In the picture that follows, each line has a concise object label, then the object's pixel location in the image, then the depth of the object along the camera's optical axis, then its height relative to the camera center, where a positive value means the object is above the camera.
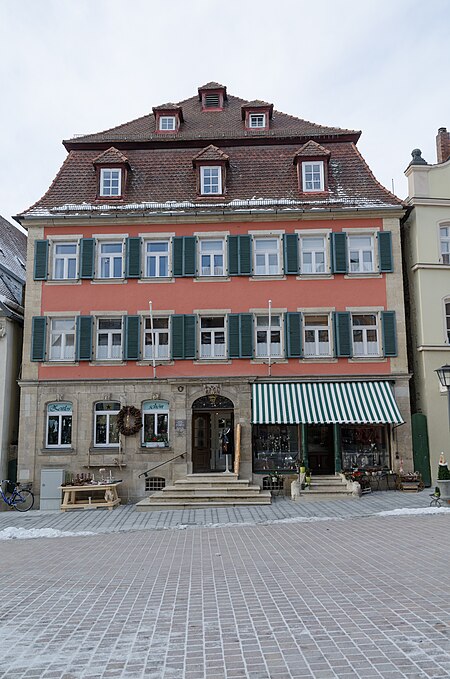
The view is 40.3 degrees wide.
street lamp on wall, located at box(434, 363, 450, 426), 16.70 +1.69
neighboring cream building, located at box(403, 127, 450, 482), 21.48 +5.41
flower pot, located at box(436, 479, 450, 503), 17.22 -1.41
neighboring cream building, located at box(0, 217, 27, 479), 21.89 +2.58
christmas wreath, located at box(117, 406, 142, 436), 21.36 +0.75
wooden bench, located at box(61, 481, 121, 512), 19.62 -1.78
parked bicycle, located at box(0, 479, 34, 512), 20.41 -1.83
